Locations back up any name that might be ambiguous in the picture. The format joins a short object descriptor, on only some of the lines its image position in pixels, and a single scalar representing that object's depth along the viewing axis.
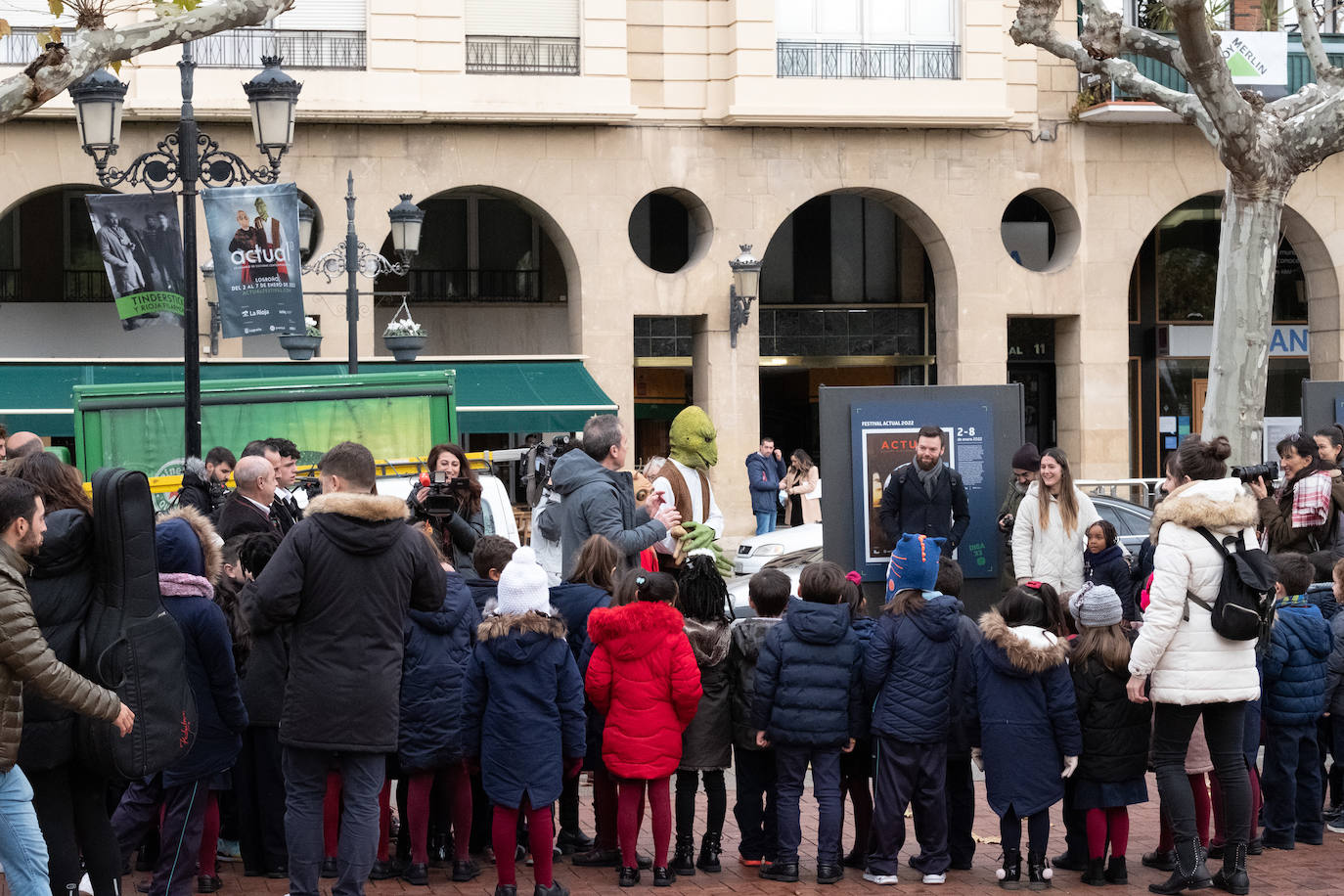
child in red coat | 7.51
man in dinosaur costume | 10.27
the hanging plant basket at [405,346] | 21.31
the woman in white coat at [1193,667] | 7.42
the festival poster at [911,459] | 11.73
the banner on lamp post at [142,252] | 14.57
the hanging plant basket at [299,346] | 20.98
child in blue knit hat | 7.66
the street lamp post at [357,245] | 19.94
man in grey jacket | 8.96
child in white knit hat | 7.28
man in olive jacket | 5.46
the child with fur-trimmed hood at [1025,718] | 7.54
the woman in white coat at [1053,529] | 11.02
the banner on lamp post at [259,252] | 15.74
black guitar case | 5.92
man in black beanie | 11.52
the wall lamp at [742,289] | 24.86
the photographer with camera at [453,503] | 8.51
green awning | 23.36
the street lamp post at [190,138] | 13.11
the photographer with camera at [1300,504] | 10.81
